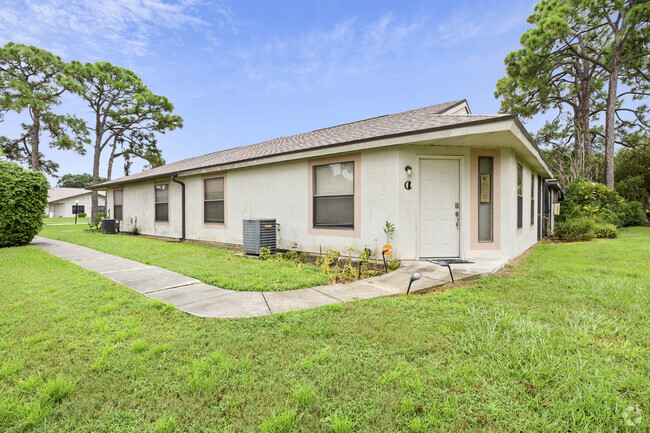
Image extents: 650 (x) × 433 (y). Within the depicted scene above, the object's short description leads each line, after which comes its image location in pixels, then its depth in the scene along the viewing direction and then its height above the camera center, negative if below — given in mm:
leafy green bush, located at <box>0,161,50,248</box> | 8094 +371
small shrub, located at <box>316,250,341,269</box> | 5734 -903
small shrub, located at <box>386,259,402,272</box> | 5156 -932
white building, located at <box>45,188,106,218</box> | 39281 +1898
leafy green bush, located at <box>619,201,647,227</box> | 16281 +5
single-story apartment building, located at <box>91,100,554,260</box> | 5500 +626
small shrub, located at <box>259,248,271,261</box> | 6418 -904
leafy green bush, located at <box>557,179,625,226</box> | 12148 +581
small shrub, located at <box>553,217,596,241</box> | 9915 -576
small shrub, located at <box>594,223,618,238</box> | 10478 -607
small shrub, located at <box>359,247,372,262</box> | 5621 -802
